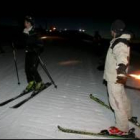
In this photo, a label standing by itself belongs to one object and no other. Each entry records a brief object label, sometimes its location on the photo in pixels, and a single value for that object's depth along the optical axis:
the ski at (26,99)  3.81
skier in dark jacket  4.46
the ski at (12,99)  3.87
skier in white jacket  2.70
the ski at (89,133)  2.84
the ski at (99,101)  3.92
